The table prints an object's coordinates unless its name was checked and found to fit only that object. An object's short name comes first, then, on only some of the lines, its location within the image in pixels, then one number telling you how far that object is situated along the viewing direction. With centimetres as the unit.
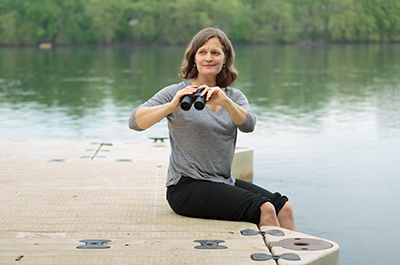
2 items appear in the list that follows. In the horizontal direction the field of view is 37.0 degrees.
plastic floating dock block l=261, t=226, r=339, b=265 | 331
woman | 393
